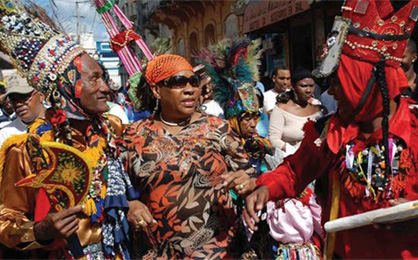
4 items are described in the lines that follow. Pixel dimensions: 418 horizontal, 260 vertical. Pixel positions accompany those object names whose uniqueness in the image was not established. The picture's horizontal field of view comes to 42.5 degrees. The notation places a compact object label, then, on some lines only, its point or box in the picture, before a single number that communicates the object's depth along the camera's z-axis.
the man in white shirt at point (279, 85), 7.82
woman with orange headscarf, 3.14
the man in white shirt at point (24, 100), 4.91
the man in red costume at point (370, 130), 2.51
